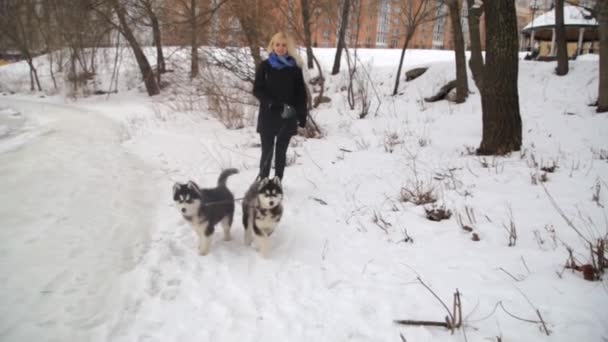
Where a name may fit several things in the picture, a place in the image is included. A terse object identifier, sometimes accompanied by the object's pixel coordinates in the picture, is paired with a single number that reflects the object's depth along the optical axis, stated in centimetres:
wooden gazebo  1909
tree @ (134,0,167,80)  1597
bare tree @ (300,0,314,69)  1256
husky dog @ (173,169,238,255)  348
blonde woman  467
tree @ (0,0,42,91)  2284
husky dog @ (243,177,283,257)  353
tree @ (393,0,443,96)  1330
